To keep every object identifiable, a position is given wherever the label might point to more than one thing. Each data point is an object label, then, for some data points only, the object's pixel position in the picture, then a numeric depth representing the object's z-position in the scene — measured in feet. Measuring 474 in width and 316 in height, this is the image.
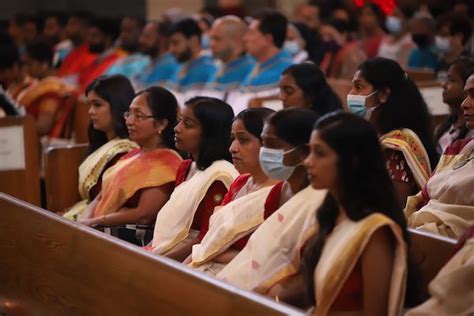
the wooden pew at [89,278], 14.86
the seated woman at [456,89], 24.14
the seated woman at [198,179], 21.46
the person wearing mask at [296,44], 46.14
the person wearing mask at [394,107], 21.86
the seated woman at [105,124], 26.59
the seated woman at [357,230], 14.53
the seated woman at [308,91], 25.37
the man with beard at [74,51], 54.72
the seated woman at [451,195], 19.08
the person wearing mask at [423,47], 46.44
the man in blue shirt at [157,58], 46.83
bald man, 40.12
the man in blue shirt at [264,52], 37.04
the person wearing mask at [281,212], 16.59
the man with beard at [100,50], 52.58
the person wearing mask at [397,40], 50.39
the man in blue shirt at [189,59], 42.88
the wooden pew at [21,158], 30.77
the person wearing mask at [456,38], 38.51
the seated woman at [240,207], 18.76
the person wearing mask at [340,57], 48.40
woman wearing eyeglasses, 23.97
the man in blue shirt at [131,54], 50.93
